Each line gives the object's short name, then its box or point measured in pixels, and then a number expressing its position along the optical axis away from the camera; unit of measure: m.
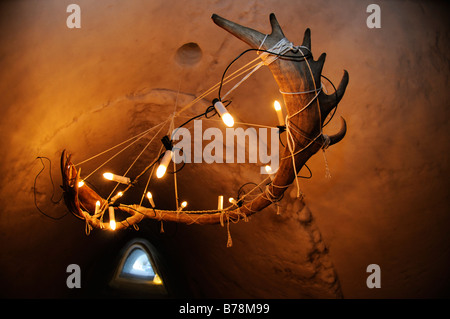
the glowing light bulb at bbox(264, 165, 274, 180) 2.63
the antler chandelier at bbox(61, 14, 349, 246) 1.90
